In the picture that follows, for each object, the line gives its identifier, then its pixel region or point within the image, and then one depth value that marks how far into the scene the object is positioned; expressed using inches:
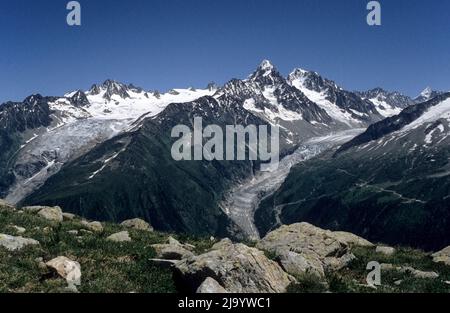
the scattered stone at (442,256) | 1336.1
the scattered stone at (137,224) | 1868.1
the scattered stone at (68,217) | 1692.9
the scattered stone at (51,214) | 1580.5
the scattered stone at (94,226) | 1441.2
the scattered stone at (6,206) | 1650.2
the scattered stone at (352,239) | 1654.7
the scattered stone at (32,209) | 1654.5
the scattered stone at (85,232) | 1352.6
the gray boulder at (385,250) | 1456.2
